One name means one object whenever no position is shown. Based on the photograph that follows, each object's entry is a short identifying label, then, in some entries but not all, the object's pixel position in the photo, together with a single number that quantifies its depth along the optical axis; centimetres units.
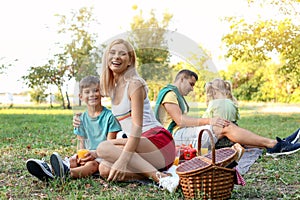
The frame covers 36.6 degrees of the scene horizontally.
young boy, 343
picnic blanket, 416
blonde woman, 342
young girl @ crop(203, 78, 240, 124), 514
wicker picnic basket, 288
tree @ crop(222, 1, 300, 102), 1111
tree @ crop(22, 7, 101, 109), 1590
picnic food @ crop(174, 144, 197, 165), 422
